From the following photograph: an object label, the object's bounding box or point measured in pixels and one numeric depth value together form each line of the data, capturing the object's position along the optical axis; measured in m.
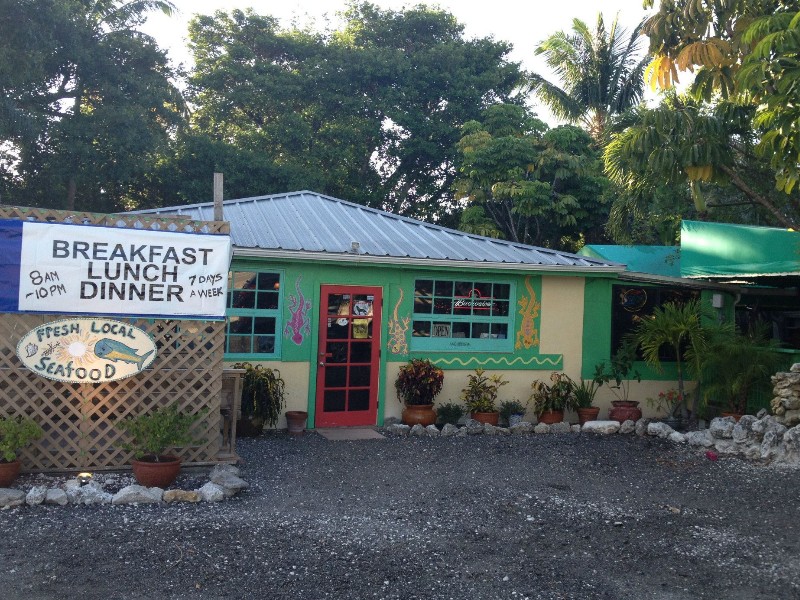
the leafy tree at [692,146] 10.87
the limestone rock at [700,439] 10.19
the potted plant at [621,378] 11.74
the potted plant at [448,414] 11.06
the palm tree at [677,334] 11.60
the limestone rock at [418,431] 10.41
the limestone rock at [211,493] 6.61
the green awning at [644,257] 15.57
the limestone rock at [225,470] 7.16
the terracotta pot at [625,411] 11.71
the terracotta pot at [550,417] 11.52
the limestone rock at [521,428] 10.98
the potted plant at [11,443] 6.55
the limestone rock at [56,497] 6.26
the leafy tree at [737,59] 7.96
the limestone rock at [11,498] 6.15
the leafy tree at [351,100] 24.06
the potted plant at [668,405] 12.37
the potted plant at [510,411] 11.45
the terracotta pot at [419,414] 10.83
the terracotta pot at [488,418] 11.09
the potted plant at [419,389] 10.81
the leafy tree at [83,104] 18.80
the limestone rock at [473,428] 10.67
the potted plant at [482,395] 11.12
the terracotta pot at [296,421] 10.27
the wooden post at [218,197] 7.91
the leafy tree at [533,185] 19.88
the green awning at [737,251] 10.91
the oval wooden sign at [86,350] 6.95
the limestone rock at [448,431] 10.44
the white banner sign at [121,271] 7.00
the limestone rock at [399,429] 10.44
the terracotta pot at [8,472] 6.54
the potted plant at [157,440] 6.87
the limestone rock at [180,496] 6.52
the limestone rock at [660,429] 10.75
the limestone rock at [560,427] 11.13
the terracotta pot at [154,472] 6.86
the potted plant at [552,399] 11.50
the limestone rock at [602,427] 11.04
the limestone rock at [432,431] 10.44
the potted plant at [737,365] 11.16
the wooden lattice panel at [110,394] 6.99
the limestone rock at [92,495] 6.33
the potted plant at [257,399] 9.80
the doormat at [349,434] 10.09
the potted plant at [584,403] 11.73
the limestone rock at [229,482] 6.79
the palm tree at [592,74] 23.69
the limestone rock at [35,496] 6.20
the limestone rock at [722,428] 10.09
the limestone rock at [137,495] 6.39
